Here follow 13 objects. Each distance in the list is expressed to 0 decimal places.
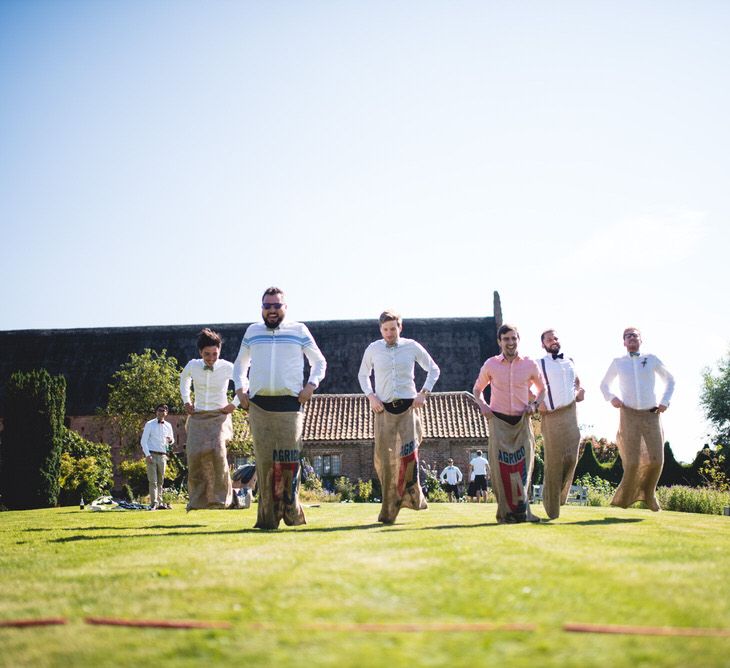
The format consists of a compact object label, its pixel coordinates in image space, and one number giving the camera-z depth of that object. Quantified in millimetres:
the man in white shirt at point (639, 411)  10625
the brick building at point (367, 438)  34844
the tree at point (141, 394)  33094
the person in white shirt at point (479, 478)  23622
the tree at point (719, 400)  53688
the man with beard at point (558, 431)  10102
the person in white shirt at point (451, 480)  25359
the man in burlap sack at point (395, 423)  8906
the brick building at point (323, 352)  38438
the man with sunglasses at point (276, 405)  8484
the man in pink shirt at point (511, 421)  8938
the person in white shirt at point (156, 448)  17172
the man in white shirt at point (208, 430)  10586
